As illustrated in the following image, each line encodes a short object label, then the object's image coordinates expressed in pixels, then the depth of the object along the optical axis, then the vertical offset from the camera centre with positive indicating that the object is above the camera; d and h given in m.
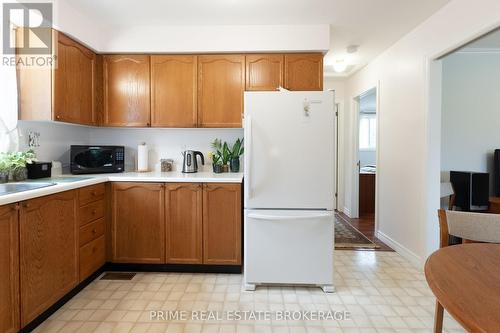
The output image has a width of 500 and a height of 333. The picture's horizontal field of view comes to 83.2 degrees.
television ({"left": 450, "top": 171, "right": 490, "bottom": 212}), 2.88 -0.34
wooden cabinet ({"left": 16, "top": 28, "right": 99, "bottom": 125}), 2.27 +0.59
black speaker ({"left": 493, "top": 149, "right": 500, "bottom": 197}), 3.08 -0.14
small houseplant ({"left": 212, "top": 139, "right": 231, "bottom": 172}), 2.98 +0.04
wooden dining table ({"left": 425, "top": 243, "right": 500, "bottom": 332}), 0.68 -0.37
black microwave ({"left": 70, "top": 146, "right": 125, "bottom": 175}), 2.63 -0.02
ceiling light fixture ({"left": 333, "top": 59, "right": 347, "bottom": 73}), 3.67 +1.22
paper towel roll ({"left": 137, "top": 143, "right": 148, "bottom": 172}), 2.99 +0.00
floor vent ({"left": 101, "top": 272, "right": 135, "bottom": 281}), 2.48 -1.06
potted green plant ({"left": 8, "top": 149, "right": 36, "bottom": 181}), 2.09 -0.05
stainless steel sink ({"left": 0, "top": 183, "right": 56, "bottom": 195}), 1.72 -0.20
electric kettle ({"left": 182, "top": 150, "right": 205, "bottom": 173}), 2.88 -0.04
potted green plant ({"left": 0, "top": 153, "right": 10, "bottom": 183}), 2.03 -0.08
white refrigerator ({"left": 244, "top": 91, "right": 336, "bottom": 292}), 2.18 -0.23
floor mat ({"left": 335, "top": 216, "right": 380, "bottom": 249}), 3.30 -1.02
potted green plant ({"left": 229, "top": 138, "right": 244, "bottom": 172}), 2.98 +0.00
